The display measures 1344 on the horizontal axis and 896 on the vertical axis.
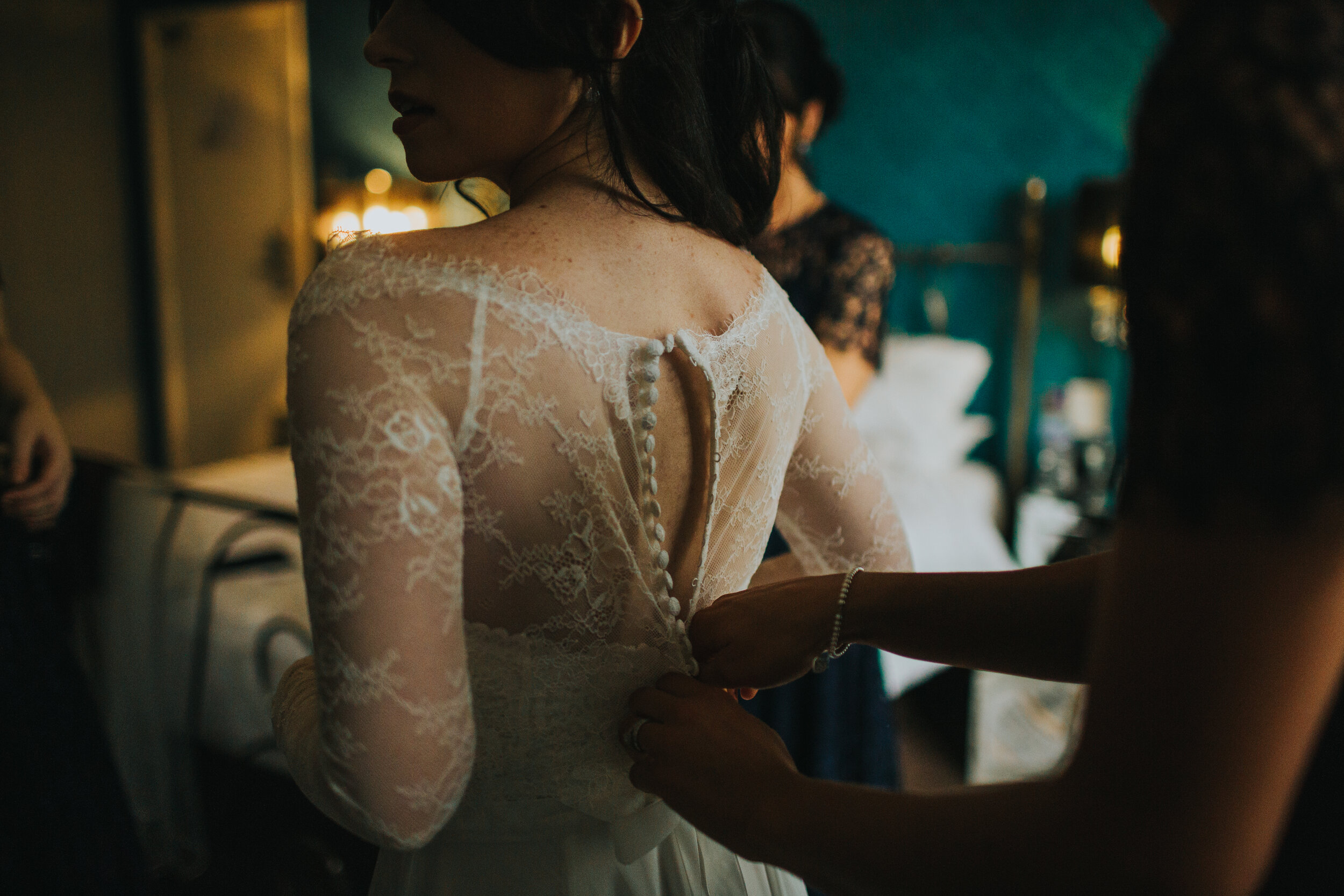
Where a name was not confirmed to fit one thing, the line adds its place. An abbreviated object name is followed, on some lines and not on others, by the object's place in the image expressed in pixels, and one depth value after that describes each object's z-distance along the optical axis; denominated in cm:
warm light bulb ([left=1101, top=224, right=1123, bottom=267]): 309
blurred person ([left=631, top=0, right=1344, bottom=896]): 34
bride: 54
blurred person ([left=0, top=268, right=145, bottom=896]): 111
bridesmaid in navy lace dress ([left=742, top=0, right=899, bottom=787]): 173
